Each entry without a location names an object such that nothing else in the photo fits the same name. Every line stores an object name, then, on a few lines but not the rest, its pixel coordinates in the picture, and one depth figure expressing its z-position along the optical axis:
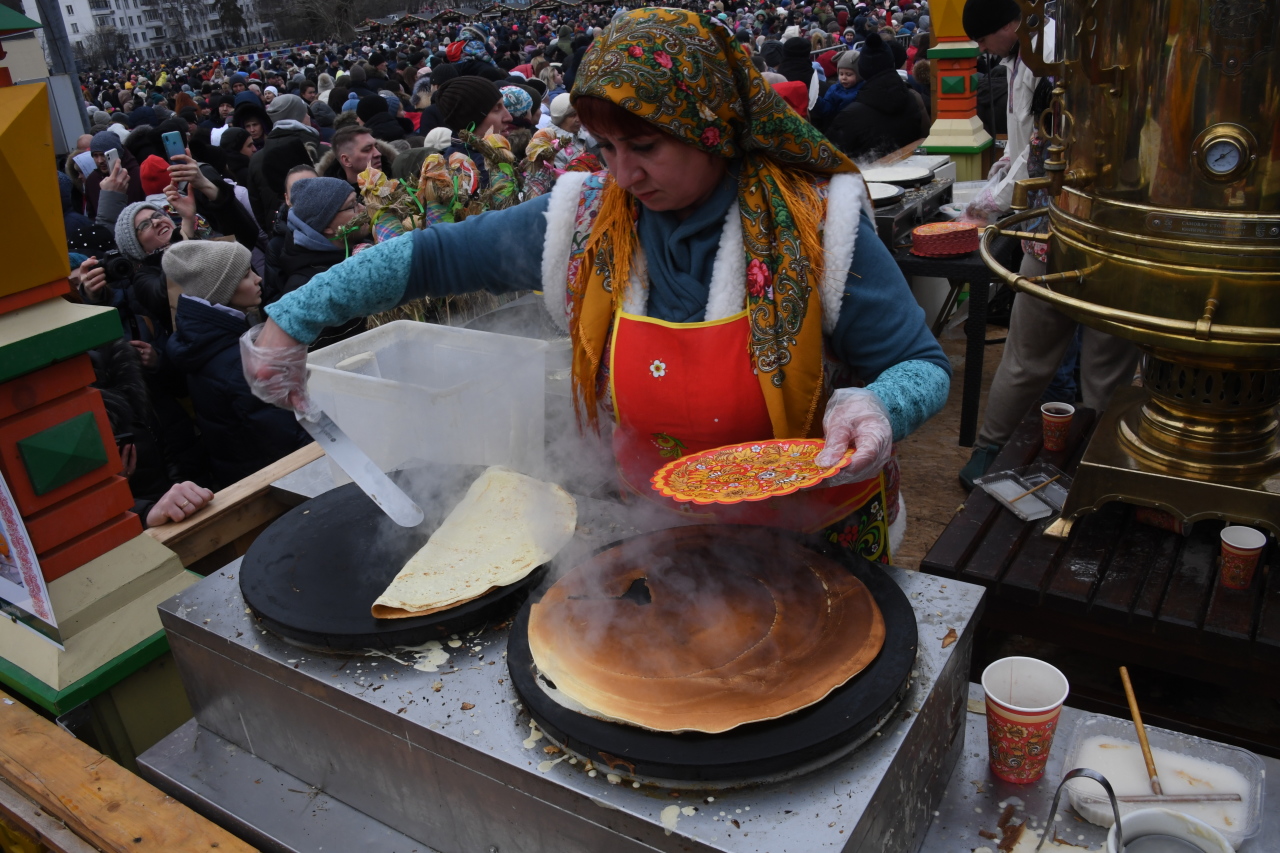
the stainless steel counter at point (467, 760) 1.05
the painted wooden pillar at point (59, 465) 1.80
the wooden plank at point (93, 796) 1.40
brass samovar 1.68
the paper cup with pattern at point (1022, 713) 1.30
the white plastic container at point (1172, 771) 1.28
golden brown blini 1.13
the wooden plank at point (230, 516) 2.25
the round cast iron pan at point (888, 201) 4.14
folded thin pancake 1.39
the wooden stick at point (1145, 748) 1.33
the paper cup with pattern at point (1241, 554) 2.00
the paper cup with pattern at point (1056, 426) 2.77
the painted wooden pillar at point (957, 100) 5.95
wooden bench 1.95
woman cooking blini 1.50
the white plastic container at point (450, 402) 2.09
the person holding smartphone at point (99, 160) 7.34
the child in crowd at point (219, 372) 3.19
